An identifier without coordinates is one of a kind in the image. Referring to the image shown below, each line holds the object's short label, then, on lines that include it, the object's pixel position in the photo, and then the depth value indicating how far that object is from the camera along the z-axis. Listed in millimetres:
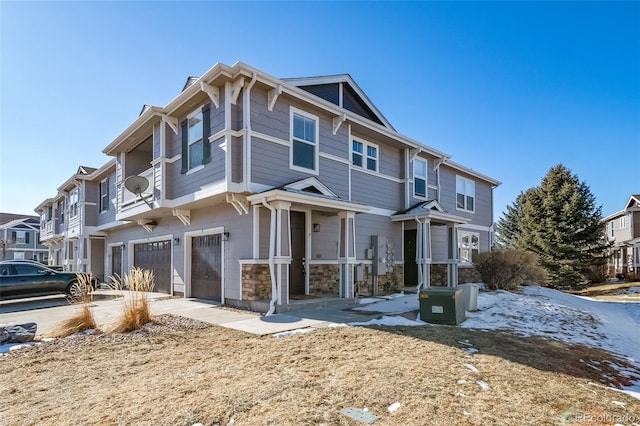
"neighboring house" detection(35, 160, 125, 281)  18022
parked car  11383
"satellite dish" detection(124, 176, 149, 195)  11906
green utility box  7734
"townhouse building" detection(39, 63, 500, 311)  9203
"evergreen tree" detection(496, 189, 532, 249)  36719
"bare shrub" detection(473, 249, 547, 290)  14102
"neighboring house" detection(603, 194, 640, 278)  28747
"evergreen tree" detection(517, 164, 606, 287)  23000
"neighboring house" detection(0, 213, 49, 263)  40312
